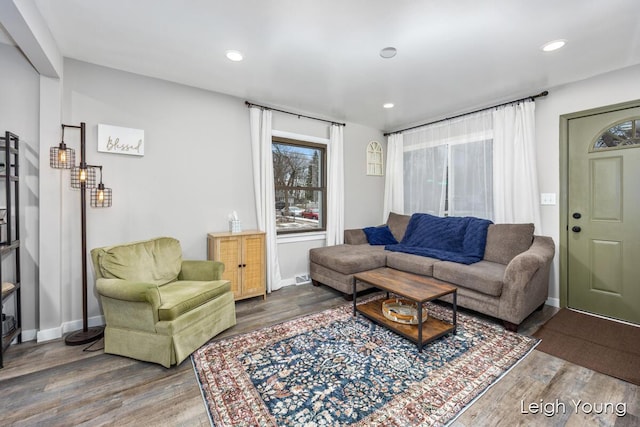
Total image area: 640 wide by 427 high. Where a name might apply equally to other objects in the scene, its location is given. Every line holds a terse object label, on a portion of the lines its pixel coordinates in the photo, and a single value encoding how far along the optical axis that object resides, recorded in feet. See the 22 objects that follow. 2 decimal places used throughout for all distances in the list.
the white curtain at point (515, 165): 10.57
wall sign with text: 8.68
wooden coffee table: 7.32
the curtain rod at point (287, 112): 11.37
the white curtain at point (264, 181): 11.50
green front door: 8.89
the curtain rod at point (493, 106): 10.35
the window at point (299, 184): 12.93
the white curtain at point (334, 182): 13.84
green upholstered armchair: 6.57
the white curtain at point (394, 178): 15.49
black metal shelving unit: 6.82
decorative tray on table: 8.00
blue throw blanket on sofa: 10.79
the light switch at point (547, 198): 10.34
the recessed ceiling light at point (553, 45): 7.32
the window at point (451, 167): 12.05
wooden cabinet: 10.17
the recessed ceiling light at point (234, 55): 7.87
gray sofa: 8.22
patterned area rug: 5.14
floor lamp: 7.54
